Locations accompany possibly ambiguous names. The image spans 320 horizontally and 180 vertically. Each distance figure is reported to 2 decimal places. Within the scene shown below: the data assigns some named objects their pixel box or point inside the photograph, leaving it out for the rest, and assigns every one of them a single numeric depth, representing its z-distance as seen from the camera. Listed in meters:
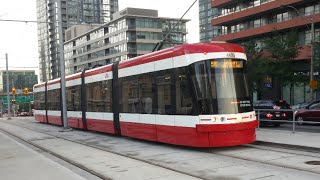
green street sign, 82.79
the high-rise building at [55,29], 119.57
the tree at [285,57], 39.62
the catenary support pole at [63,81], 22.53
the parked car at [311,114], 21.73
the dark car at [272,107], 21.98
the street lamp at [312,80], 34.28
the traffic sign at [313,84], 34.22
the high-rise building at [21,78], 91.12
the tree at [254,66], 41.22
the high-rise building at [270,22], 44.66
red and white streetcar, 11.74
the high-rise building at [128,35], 98.38
